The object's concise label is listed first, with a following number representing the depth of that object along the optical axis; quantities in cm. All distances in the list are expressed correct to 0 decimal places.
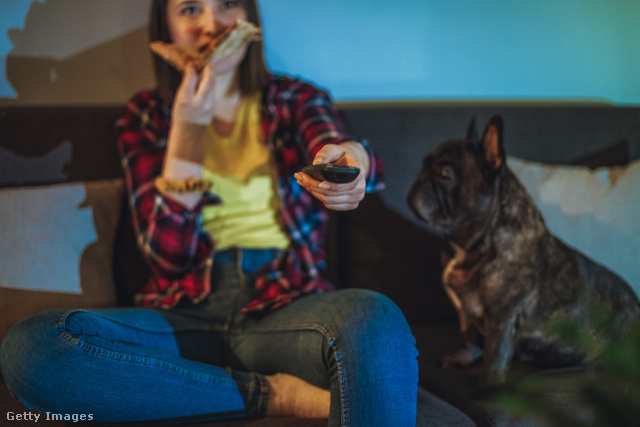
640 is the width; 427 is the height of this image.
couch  120
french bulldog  108
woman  85
